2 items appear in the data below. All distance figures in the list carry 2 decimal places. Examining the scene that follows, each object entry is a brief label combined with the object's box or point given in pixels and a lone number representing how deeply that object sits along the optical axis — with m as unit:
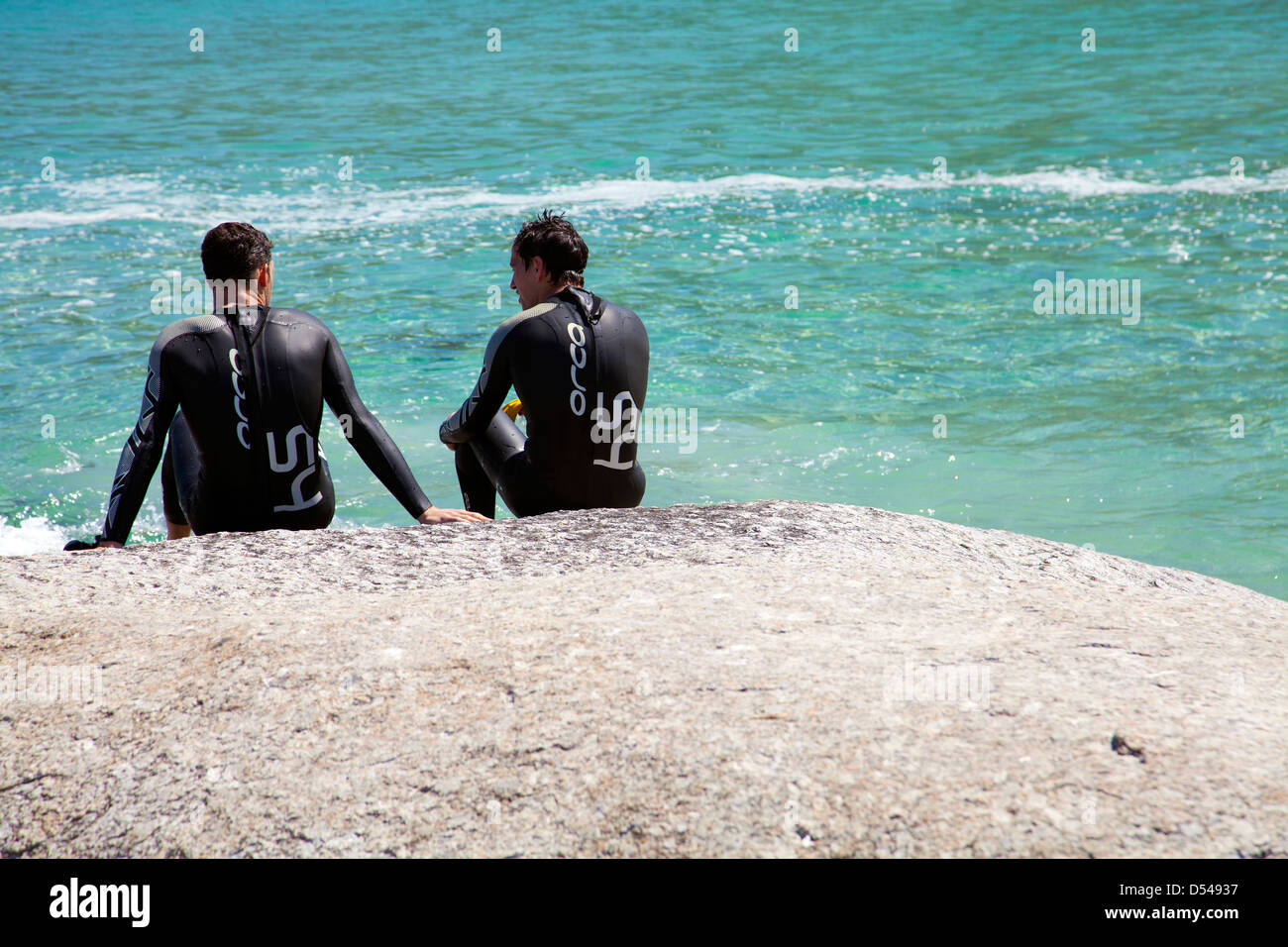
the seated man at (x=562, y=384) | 4.77
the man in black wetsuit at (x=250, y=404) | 4.19
